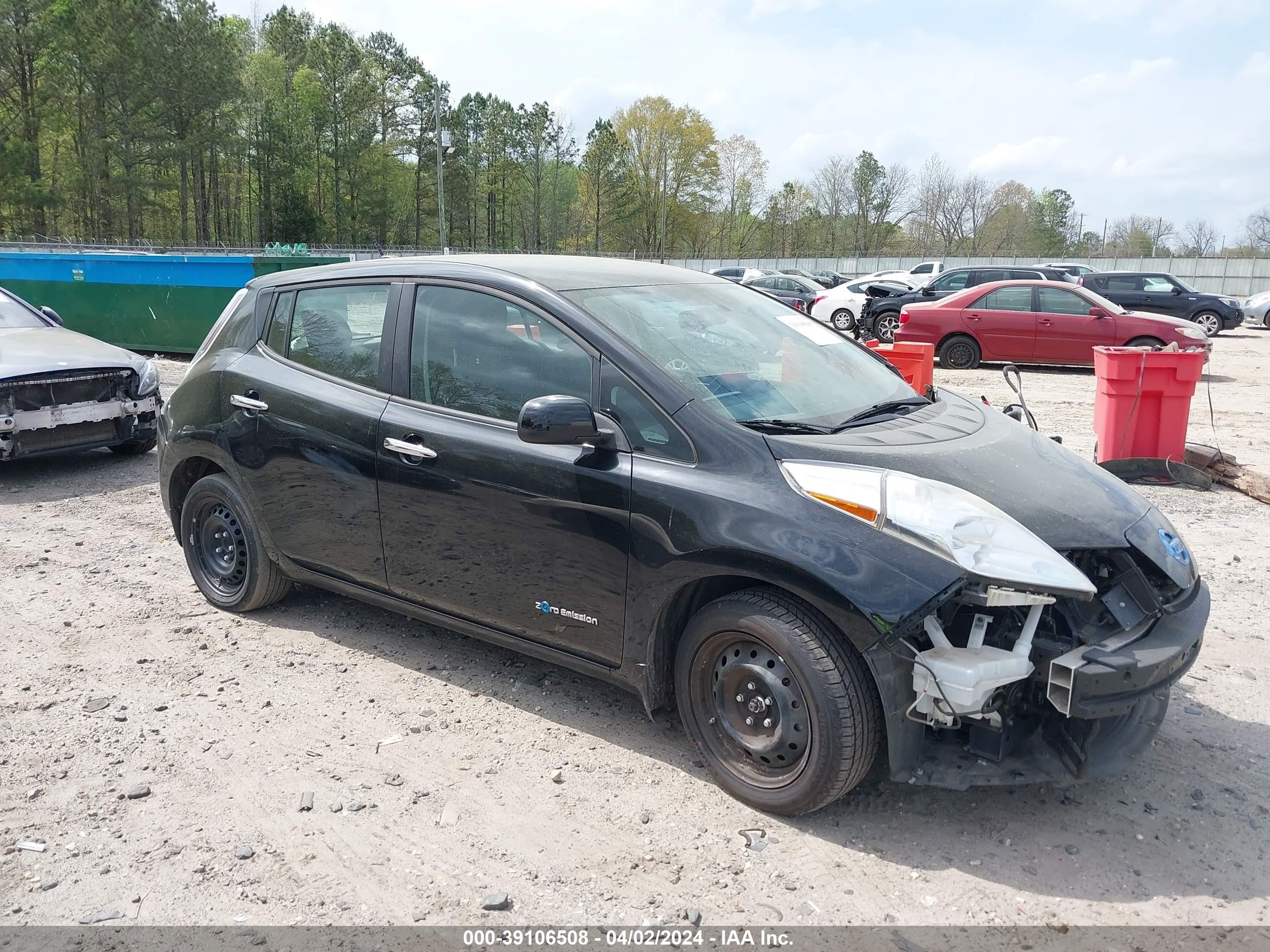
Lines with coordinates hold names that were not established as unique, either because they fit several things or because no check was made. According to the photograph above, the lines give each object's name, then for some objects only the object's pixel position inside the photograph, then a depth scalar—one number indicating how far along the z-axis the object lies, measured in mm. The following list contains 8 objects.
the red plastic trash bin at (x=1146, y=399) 7574
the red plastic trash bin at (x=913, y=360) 8914
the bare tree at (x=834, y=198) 73125
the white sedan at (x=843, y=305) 21875
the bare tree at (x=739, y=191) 78875
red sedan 15312
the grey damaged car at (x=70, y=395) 7535
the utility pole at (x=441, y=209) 43500
